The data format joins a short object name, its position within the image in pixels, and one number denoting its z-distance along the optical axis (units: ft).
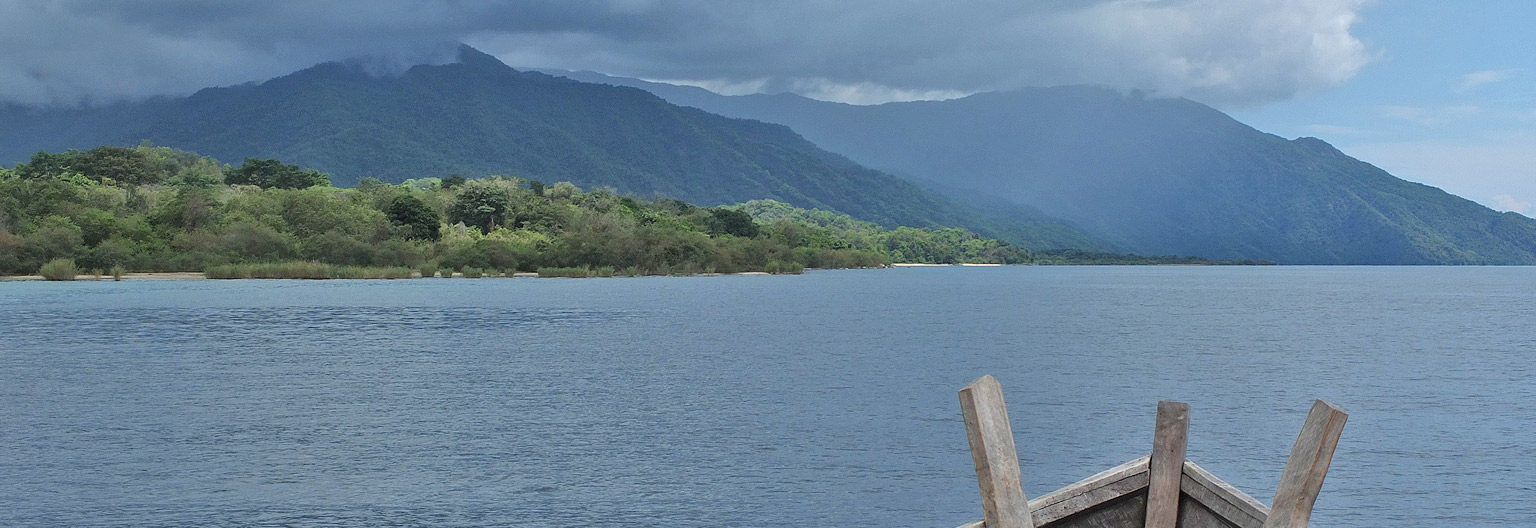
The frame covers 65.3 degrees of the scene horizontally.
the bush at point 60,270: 354.80
